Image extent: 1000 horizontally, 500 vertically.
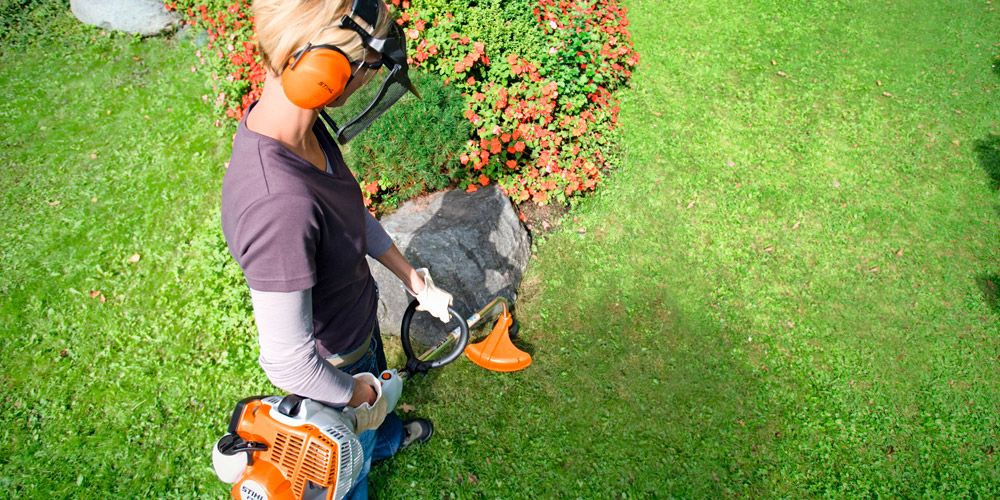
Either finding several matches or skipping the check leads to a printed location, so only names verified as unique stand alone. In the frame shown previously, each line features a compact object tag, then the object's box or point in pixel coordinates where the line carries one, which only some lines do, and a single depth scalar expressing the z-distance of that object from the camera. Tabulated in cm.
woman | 125
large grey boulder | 358
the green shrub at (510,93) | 399
